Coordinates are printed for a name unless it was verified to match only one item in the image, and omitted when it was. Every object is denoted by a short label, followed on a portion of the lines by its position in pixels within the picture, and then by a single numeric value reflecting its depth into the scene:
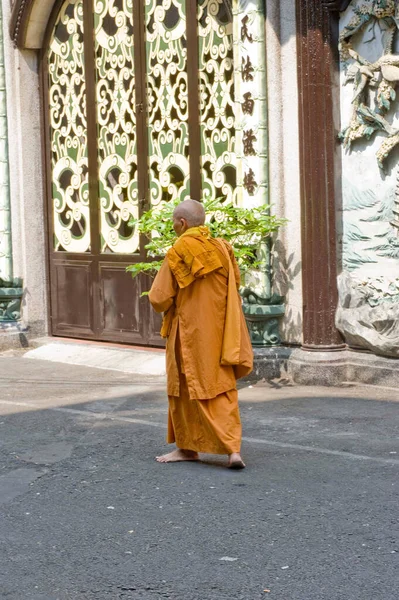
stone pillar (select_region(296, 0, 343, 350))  15.53
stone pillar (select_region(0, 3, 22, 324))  20.66
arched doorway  17.37
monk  11.21
